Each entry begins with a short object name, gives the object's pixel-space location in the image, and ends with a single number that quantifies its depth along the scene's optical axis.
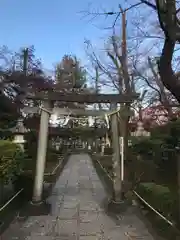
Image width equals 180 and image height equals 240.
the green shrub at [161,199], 3.21
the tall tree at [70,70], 17.36
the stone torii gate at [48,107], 4.59
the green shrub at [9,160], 3.63
